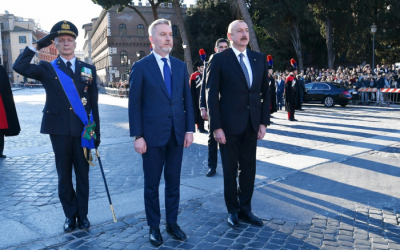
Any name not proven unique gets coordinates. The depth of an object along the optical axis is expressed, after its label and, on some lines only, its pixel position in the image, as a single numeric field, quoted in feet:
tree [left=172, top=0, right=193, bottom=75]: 101.57
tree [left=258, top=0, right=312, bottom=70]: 115.24
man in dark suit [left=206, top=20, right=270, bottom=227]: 13.94
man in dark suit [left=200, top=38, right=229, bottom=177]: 20.29
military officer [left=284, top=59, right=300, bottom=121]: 48.47
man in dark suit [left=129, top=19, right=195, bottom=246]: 12.34
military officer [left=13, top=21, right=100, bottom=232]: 13.29
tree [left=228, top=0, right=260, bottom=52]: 74.13
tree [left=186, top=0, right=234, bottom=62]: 141.38
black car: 69.36
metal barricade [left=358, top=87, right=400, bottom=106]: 69.57
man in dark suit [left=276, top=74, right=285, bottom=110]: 65.96
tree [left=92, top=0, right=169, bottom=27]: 115.14
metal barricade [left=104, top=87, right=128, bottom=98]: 116.88
